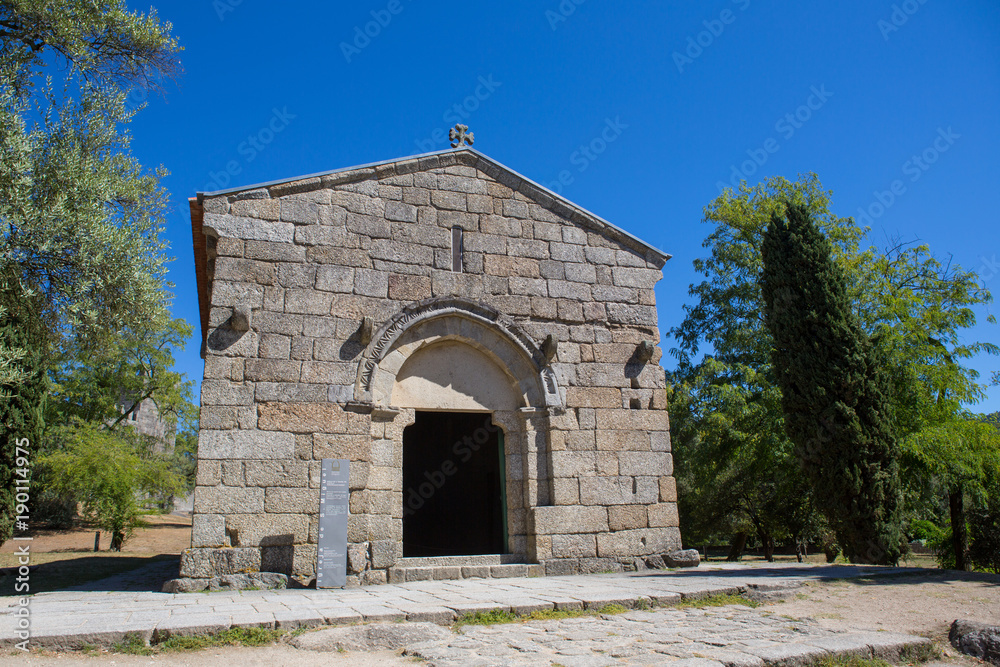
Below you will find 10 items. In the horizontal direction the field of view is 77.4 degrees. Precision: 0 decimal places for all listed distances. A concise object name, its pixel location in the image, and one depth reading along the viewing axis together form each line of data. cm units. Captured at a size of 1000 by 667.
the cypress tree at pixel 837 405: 885
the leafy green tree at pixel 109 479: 1567
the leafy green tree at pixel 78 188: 730
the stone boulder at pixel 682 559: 808
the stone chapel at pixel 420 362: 698
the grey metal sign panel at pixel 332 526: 651
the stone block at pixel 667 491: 833
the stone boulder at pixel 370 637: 390
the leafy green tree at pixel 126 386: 2189
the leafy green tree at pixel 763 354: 1087
